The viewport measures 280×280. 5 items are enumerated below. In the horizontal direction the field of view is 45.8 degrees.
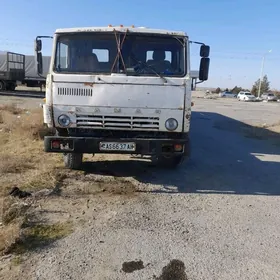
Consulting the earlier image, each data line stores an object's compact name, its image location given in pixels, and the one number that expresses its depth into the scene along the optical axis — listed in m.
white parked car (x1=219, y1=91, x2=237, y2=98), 71.31
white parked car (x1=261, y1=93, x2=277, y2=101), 64.81
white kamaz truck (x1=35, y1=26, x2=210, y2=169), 5.60
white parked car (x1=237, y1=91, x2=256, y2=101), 57.56
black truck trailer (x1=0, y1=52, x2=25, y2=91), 28.75
